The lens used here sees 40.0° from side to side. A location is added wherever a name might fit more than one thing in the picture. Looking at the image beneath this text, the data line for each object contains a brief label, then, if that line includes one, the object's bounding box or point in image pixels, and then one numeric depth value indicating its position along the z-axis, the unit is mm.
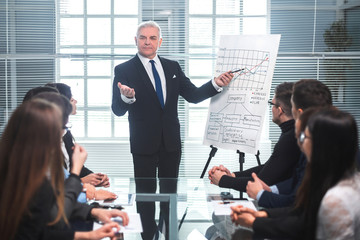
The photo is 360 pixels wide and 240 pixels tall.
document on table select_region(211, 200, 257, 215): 2231
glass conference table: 2262
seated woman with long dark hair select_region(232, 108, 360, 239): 1694
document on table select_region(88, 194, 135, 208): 2354
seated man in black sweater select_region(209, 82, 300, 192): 2514
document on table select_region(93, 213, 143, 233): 1920
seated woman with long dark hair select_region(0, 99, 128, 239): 1557
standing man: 3461
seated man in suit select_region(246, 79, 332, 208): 2230
